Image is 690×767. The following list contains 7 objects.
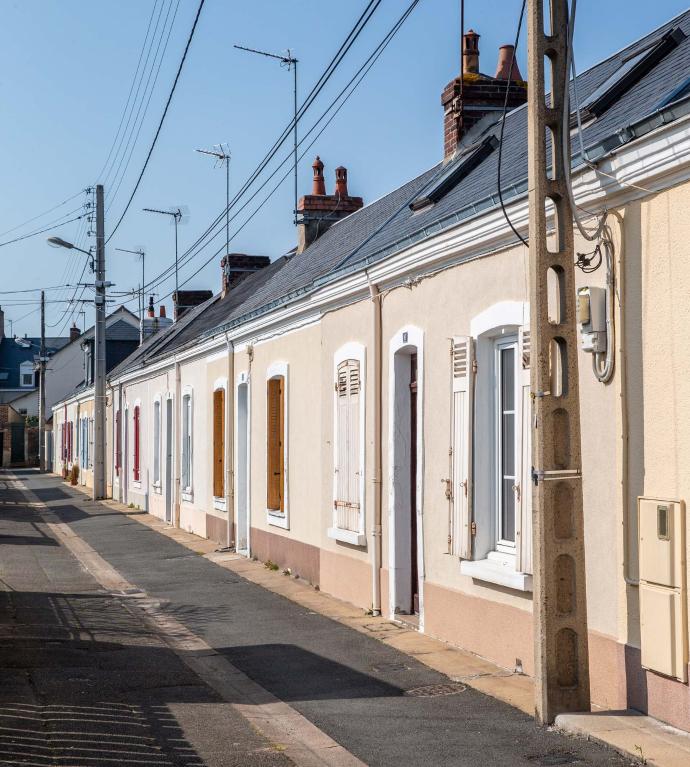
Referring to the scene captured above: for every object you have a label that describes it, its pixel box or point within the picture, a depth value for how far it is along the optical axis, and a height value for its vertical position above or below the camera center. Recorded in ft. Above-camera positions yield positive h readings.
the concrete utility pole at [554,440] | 21.20 -0.33
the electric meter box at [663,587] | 19.90 -3.07
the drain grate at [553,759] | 19.21 -5.94
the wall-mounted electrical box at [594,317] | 22.48 +2.17
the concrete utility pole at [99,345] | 98.58 +7.57
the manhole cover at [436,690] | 24.86 -6.10
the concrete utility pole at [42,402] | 181.16 +4.42
